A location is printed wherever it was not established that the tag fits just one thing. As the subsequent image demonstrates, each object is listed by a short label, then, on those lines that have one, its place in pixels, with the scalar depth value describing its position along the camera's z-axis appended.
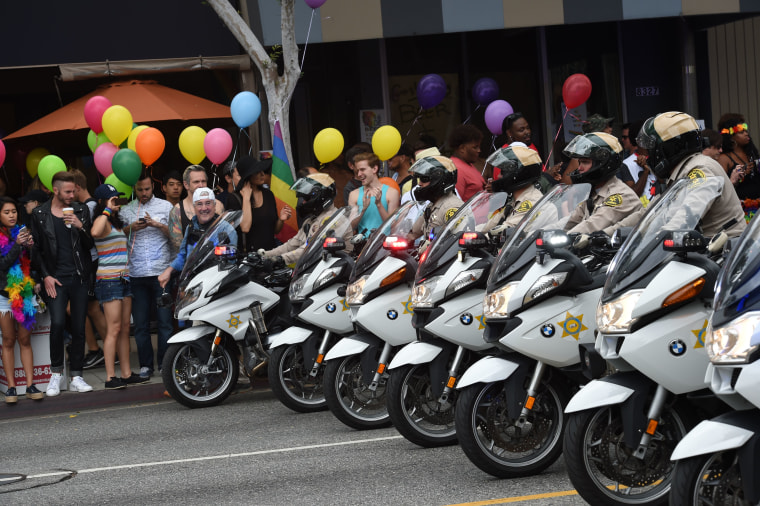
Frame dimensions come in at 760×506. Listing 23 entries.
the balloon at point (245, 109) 12.09
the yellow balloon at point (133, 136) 11.91
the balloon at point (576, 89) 13.14
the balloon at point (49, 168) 12.12
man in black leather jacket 10.81
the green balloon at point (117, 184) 11.60
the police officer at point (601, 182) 6.85
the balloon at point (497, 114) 13.02
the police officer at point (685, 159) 5.87
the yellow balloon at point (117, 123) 11.80
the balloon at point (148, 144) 11.60
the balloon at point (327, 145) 11.94
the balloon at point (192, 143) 11.94
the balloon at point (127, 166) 11.03
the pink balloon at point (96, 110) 12.14
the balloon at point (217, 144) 11.70
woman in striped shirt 10.90
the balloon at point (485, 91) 15.00
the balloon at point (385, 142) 11.77
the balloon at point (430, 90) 14.02
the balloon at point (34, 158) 14.22
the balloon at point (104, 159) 11.85
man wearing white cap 10.34
